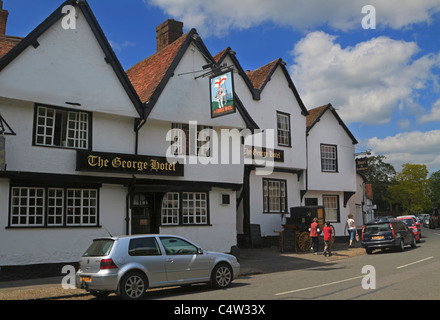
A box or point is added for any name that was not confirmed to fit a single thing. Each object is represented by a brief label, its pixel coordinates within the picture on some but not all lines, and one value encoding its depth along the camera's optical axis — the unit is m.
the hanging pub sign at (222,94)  16.78
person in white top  24.53
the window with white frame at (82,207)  15.36
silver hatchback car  10.18
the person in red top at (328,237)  20.17
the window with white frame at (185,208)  17.89
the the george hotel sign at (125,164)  15.07
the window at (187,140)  18.12
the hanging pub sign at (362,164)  29.38
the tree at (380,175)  86.62
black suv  20.81
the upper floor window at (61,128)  14.84
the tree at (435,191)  109.31
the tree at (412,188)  81.25
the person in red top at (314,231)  20.44
